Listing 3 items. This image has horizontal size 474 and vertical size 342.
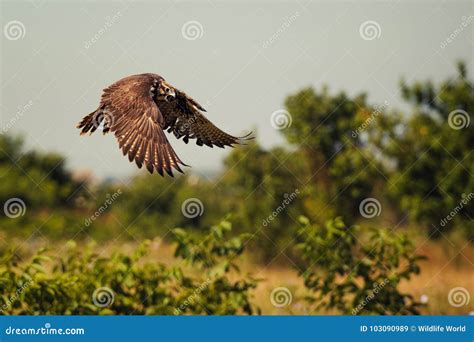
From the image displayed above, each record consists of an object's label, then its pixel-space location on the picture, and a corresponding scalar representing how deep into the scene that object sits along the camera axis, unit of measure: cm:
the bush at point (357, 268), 1593
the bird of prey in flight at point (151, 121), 1245
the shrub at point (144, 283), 1511
